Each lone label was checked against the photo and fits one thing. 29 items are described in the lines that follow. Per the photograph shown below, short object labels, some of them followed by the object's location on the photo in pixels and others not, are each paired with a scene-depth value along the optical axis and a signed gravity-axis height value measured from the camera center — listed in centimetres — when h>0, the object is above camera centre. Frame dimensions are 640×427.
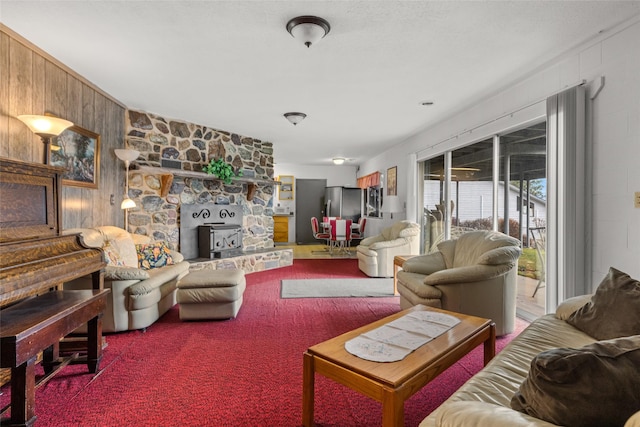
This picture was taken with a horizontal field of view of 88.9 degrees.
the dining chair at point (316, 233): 768 -54
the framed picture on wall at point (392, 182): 687 +62
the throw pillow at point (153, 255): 366 -52
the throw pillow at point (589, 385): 81 -45
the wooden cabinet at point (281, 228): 925 -50
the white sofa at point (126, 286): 284 -68
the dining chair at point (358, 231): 807 -57
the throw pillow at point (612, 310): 164 -53
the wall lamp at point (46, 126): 241 +64
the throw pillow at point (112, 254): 312 -43
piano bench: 152 -64
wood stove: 511 -48
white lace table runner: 160 -69
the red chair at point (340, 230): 734 -44
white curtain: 260 +11
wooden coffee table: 134 -72
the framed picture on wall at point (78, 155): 307 +55
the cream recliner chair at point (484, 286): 273 -66
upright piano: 159 -40
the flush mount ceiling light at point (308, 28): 219 +125
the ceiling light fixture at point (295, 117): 439 +127
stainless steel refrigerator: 951 +25
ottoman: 314 -83
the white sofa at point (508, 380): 91 -70
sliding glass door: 333 +20
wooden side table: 402 -66
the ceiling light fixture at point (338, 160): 819 +129
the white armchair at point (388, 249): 530 -64
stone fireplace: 450 +46
